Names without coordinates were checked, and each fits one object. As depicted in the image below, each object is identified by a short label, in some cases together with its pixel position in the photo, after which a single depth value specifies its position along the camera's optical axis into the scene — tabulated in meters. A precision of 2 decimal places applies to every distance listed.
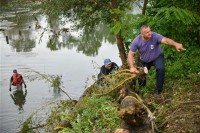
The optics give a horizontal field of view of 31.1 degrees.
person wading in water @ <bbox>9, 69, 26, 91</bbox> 21.41
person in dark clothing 10.33
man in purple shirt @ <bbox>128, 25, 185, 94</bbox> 7.86
